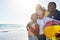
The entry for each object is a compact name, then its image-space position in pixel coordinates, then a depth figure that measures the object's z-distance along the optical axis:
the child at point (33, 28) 1.65
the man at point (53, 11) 1.65
